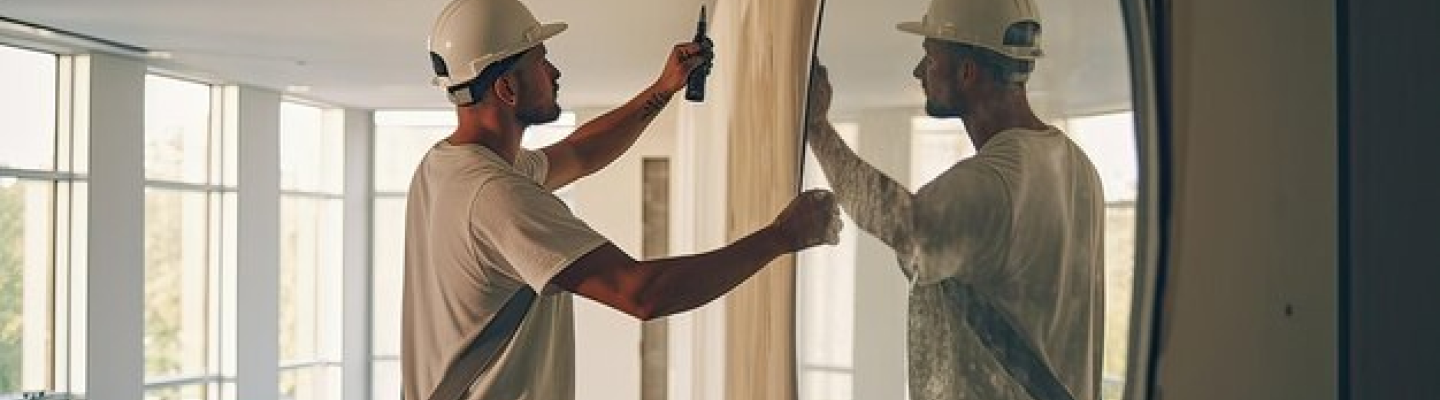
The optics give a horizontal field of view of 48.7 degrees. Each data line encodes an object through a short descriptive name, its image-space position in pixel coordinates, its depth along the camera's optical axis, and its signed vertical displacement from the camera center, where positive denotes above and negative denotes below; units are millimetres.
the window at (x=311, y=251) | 10516 -282
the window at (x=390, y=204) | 11578 +47
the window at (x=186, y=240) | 8570 -172
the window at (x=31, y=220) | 7074 -52
